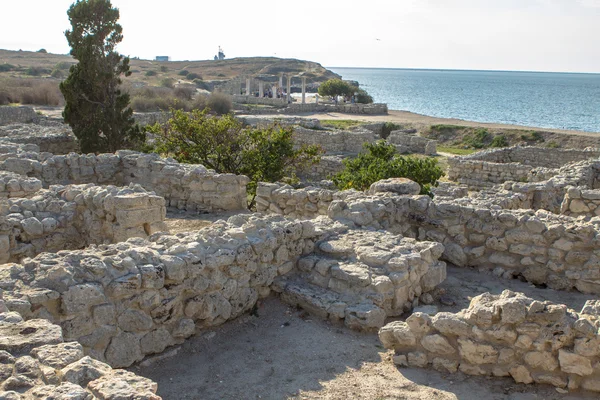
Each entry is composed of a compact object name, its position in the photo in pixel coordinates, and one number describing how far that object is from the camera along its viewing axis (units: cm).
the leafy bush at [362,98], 5356
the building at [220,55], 14568
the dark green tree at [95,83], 1708
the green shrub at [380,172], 1309
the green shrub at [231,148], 1405
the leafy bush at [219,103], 3821
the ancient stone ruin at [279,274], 479
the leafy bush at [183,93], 4289
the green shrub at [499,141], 3047
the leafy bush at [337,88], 5331
